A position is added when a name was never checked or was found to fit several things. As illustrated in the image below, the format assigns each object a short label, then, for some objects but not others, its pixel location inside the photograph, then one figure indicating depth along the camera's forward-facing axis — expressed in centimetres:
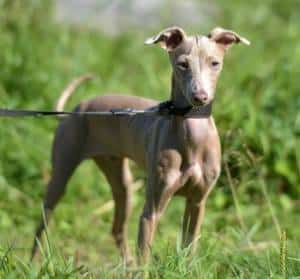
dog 907
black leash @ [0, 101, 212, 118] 941
